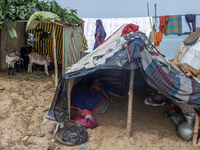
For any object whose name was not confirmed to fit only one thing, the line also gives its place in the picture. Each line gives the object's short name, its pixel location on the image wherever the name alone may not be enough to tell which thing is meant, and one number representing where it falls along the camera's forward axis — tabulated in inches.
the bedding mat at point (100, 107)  229.0
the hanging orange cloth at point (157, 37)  337.4
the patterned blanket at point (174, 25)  346.9
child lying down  273.7
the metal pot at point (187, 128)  174.7
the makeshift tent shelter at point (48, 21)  207.9
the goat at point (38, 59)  303.3
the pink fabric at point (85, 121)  192.1
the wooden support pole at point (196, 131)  168.8
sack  168.7
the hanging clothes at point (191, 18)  332.2
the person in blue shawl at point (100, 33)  353.7
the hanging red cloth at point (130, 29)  232.5
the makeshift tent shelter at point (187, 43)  421.2
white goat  277.3
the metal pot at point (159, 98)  254.1
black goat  321.7
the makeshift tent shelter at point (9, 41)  292.7
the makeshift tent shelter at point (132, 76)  162.6
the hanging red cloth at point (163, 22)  350.6
